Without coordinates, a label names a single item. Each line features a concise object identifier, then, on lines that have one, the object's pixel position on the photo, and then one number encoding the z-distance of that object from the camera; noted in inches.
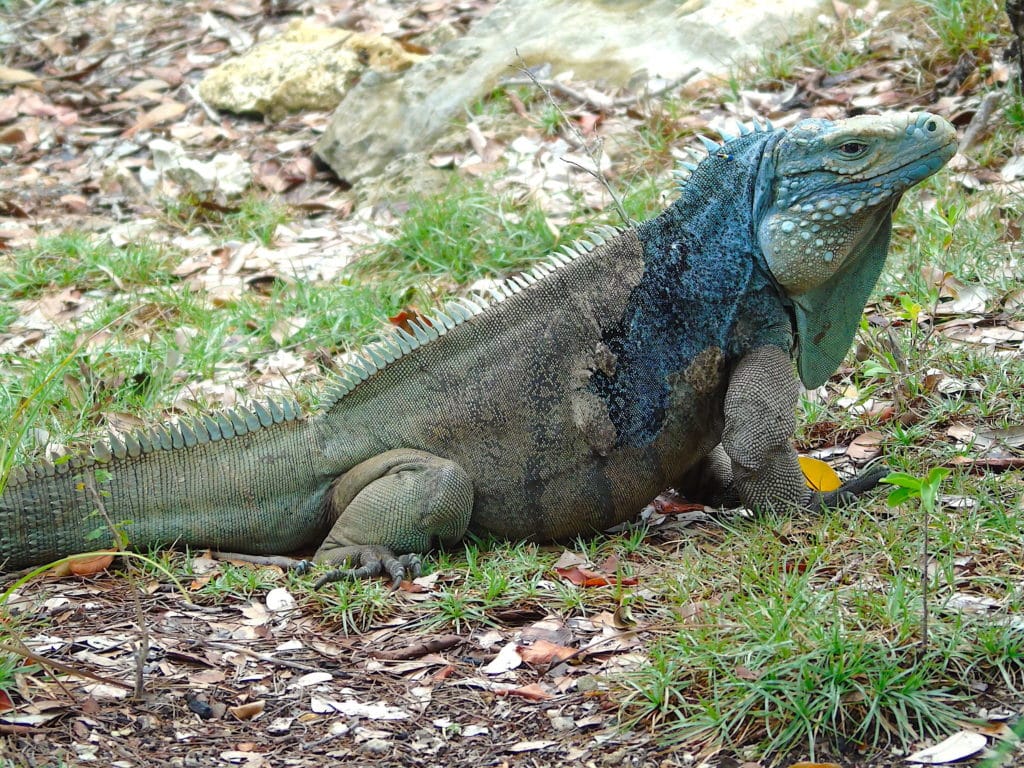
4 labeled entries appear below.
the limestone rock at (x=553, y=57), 786.2
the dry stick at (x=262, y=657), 343.0
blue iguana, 401.7
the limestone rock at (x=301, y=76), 911.0
